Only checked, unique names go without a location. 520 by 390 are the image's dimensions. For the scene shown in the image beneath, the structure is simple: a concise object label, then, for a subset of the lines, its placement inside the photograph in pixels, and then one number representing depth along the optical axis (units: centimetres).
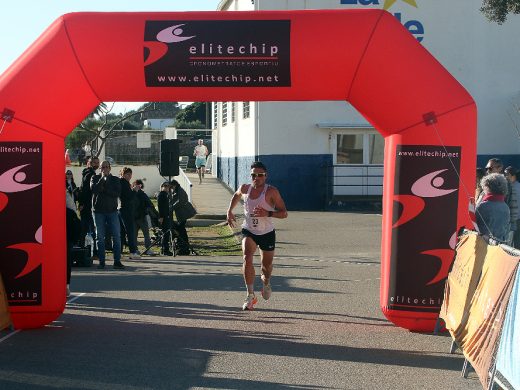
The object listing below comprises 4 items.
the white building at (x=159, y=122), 11650
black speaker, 2116
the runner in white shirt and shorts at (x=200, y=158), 4284
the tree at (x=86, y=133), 5031
